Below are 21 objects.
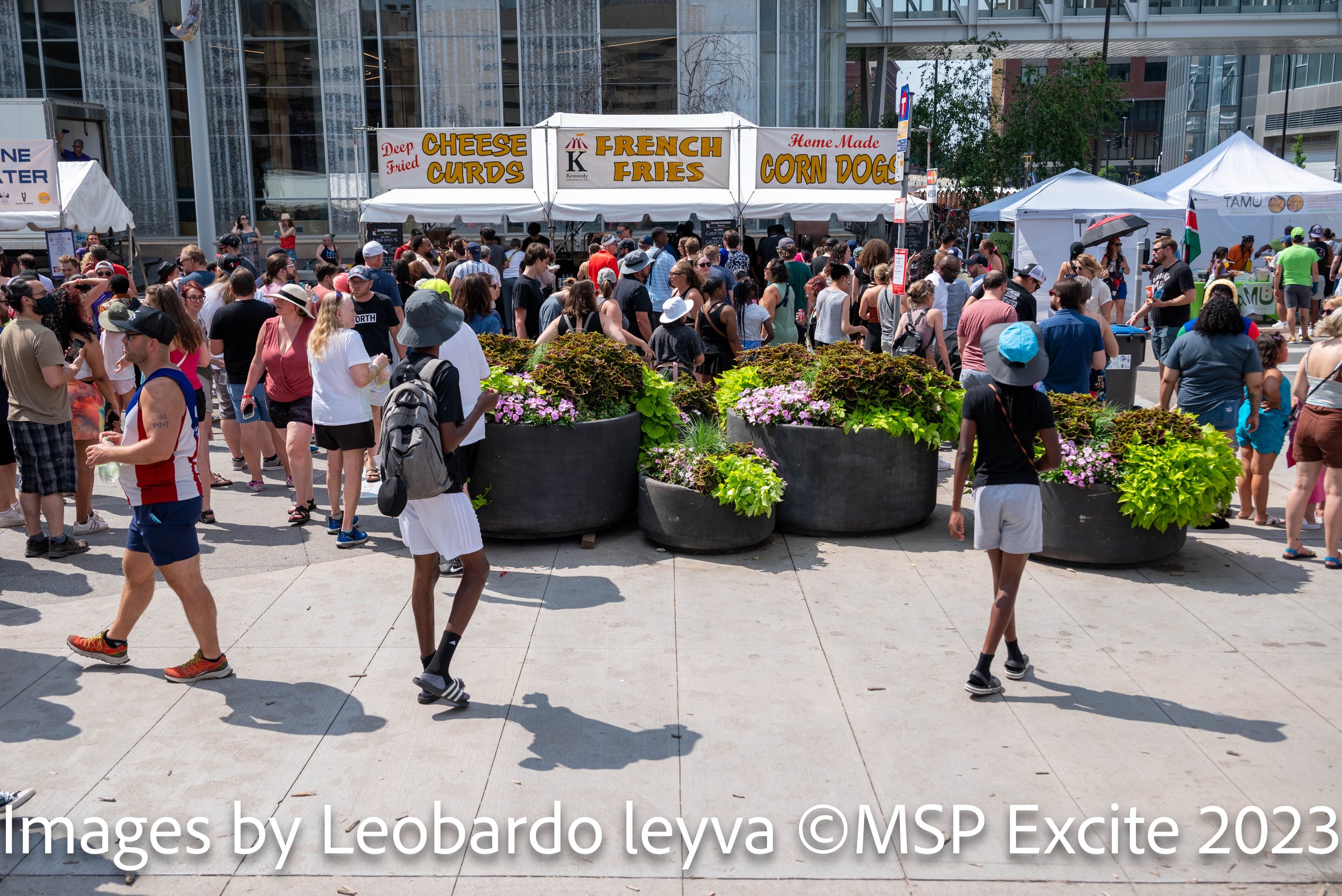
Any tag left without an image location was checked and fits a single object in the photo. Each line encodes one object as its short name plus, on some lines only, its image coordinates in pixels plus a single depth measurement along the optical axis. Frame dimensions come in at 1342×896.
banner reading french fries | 16.33
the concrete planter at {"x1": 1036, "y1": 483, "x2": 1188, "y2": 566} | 7.15
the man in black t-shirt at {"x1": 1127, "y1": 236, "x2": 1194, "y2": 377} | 11.92
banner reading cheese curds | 16.34
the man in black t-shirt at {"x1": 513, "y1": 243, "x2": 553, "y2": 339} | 11.34
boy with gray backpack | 4.97
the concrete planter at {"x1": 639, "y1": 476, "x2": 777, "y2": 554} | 7.43
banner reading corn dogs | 16.41
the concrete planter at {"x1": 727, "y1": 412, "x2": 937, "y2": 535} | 7.81
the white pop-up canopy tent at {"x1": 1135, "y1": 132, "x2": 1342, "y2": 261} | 19.55
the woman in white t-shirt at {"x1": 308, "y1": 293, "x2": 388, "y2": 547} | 7.48
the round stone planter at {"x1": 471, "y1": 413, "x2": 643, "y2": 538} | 7.61
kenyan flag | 16.58
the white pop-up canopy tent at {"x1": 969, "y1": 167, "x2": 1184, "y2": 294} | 18.03
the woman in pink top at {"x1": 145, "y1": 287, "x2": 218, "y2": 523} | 5.98
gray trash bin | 11.96
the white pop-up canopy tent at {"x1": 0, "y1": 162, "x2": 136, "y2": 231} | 15.28
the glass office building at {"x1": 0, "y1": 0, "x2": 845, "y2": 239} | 26.95
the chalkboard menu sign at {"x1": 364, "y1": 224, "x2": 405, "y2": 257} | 18.14
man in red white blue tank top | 5.23
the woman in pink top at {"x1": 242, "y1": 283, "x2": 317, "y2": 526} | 8.39
